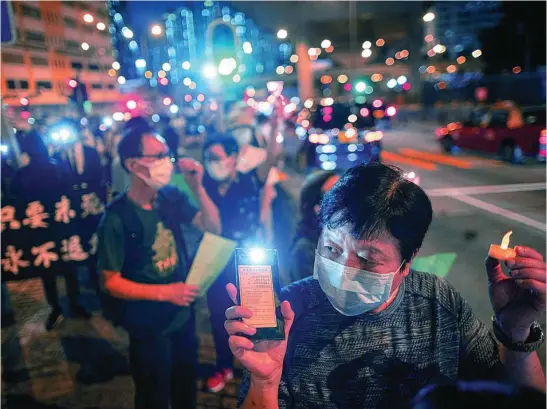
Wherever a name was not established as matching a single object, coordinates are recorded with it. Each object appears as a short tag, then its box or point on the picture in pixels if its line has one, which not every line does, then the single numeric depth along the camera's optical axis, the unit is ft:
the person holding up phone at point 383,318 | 4.84
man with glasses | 8.23
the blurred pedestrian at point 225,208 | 12.02
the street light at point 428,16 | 116.47
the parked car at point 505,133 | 43.34
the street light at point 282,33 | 100.91
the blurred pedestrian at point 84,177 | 15.90
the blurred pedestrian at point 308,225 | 8.88
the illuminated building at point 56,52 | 187.52
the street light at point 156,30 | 67.46
